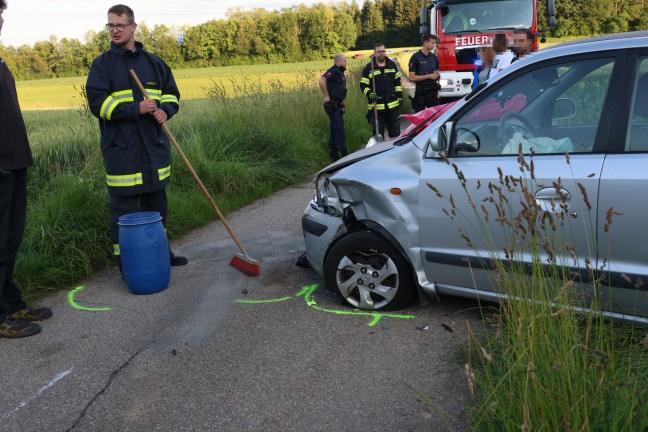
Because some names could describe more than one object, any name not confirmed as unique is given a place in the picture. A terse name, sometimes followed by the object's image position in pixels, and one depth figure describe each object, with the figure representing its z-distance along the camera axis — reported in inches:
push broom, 218.4
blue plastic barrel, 199.9
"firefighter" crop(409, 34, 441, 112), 472.4
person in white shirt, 300.8
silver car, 133.5
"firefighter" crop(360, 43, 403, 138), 434.9
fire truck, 555.8
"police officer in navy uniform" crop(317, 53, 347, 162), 450.3
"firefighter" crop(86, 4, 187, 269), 205.8
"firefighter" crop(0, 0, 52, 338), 171.9
